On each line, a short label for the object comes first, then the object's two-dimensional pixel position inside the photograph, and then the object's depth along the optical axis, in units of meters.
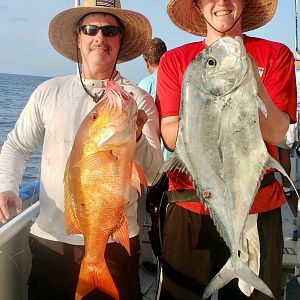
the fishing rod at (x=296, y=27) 6.77
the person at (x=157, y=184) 2.60
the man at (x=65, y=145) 2.21
